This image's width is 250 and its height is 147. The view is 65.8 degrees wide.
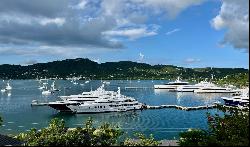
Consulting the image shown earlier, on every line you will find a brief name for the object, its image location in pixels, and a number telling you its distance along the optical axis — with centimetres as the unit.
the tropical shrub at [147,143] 1526
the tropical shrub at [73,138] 1371
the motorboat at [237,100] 5753
